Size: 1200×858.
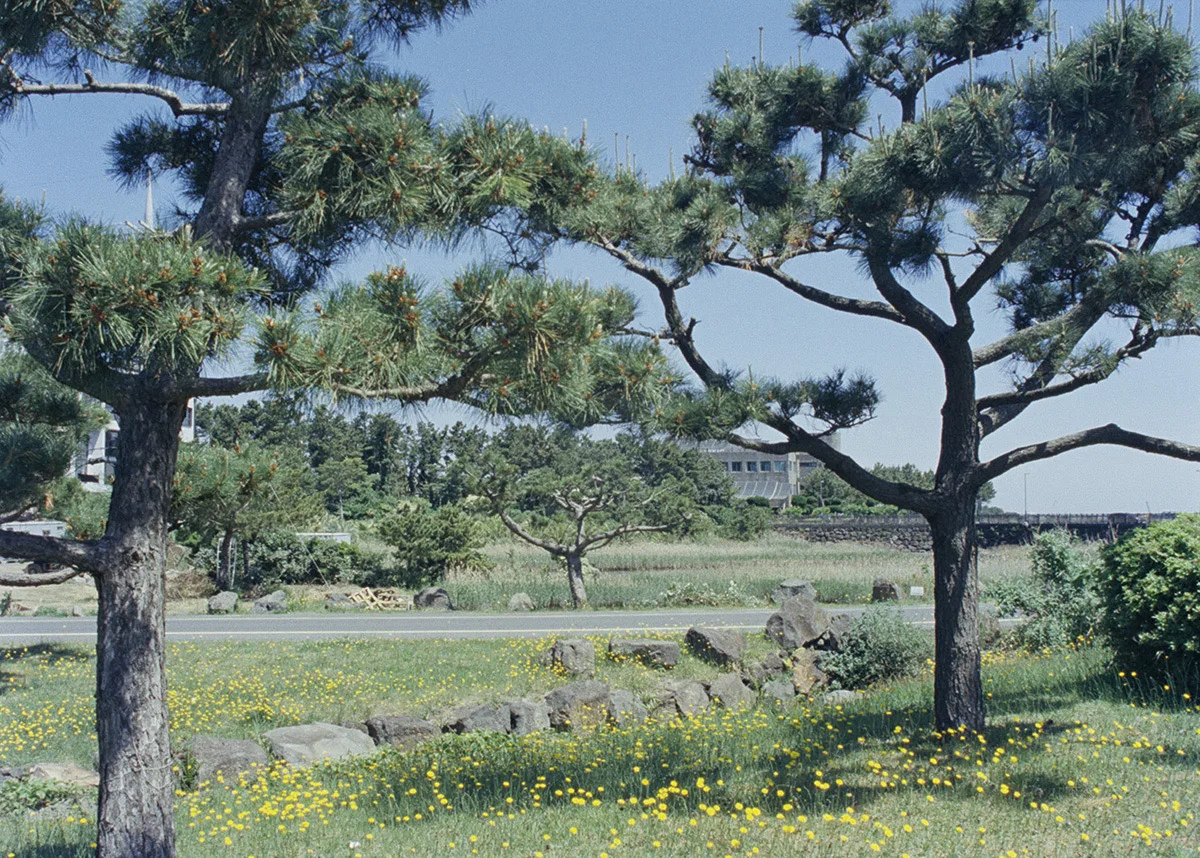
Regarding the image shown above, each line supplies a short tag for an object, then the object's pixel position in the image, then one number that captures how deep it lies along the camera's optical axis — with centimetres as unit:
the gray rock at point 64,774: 737
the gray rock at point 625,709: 996
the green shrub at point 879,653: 1173
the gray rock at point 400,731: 946
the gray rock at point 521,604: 1942
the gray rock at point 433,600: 2006
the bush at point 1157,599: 798
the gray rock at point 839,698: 1018
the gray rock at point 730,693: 1113
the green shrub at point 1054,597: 1184
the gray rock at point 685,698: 1078
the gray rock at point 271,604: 1914
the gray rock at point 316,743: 838
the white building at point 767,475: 7459
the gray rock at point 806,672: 1190
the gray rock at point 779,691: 1145
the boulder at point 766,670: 1256
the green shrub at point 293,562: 2334
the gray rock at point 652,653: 1277
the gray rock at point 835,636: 1251
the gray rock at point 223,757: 761
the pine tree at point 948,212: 576
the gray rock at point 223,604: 1888
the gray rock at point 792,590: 2006
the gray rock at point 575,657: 1218
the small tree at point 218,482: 905
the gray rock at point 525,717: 980
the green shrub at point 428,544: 2356
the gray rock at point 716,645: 1312
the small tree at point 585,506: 2038
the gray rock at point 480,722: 975
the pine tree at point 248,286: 380
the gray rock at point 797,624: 1359
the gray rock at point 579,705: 987
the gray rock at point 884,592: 2025
